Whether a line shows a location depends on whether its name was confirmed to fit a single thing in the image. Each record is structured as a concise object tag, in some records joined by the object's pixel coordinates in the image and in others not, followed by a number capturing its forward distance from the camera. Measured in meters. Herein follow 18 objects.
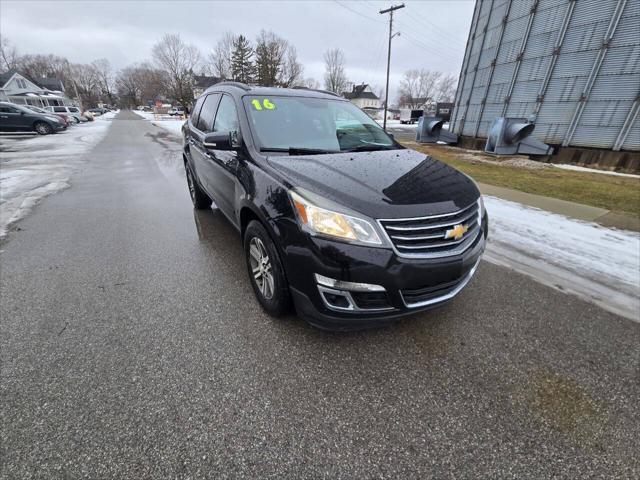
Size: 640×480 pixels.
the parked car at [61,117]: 21.36
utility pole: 26.18
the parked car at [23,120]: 17.80
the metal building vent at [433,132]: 14.77
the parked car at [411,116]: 53.19
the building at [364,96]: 90.56
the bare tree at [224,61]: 53.81
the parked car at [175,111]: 58.58
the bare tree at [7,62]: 74.47
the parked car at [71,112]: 31.59
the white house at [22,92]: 51.12
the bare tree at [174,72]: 50.41
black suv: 1.83
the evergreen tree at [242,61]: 52.78
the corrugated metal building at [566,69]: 8.80
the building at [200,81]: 54.03
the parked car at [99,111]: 62.86
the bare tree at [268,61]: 49.34
